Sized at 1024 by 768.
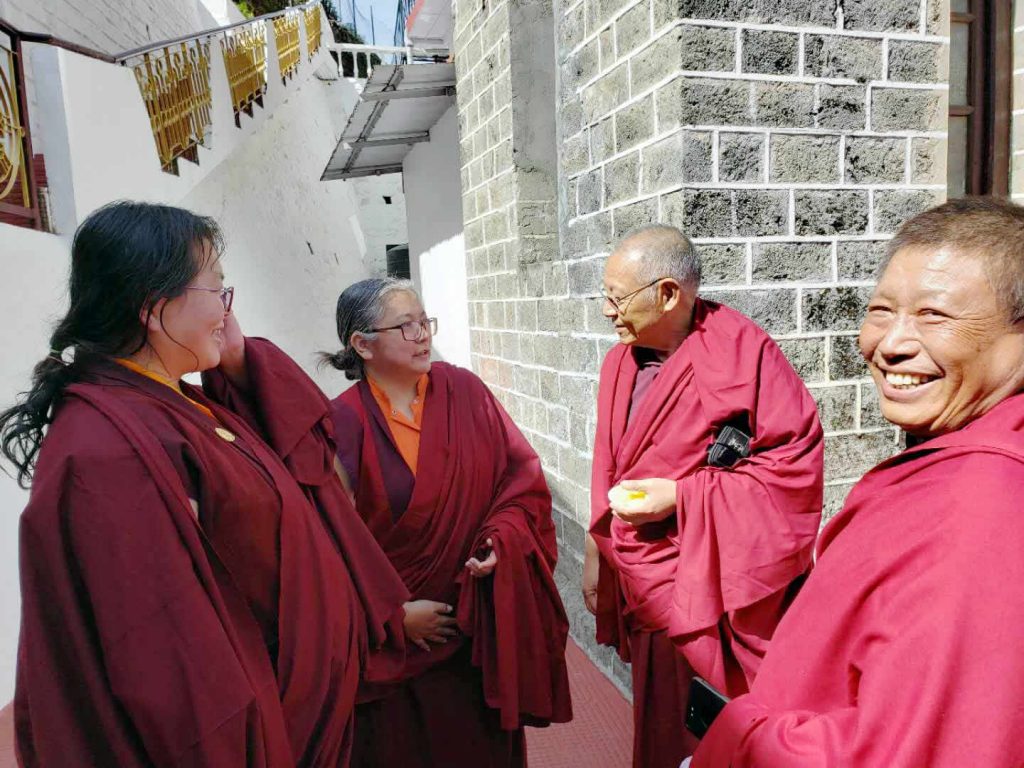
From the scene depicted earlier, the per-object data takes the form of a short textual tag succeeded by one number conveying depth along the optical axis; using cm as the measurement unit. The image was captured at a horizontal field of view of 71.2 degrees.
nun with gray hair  218
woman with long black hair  118
